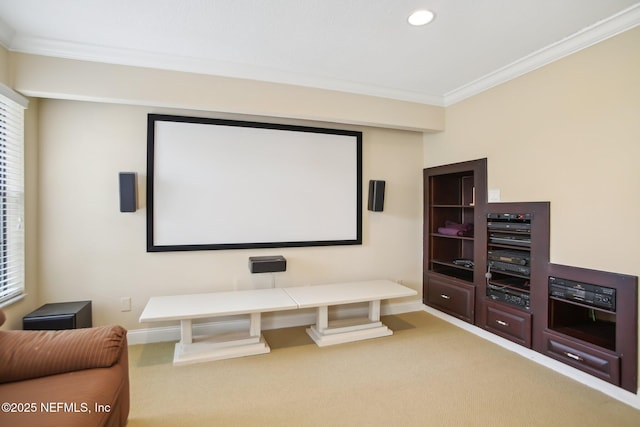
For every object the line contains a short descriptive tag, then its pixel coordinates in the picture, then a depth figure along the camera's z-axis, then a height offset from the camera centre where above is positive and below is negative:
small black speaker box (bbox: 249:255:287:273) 3.22 -0.54
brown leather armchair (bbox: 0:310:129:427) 1.33 -0.82
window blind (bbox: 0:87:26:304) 2.42 +0.10
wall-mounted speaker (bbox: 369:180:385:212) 3.80 +0.18
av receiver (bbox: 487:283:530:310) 2.82 -0.77
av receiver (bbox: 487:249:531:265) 2.84 -0.41
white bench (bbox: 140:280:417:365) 2.73 -0.85
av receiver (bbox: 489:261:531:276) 2.82 -0.51
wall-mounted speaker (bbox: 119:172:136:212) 2.90 +0.17
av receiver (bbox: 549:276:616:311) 2.26 -0.60
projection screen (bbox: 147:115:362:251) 3.15 +0.28
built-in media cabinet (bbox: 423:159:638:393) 2.23 -0.63
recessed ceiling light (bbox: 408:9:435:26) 2.13 +1.32
